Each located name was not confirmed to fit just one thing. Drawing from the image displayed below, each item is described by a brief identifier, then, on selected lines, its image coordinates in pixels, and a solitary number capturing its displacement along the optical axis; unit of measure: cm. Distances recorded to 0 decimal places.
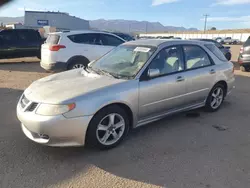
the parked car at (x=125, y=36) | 1480
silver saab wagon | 309
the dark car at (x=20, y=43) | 1250
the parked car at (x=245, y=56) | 1022
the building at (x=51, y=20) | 4406
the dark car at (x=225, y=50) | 1368
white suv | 822
